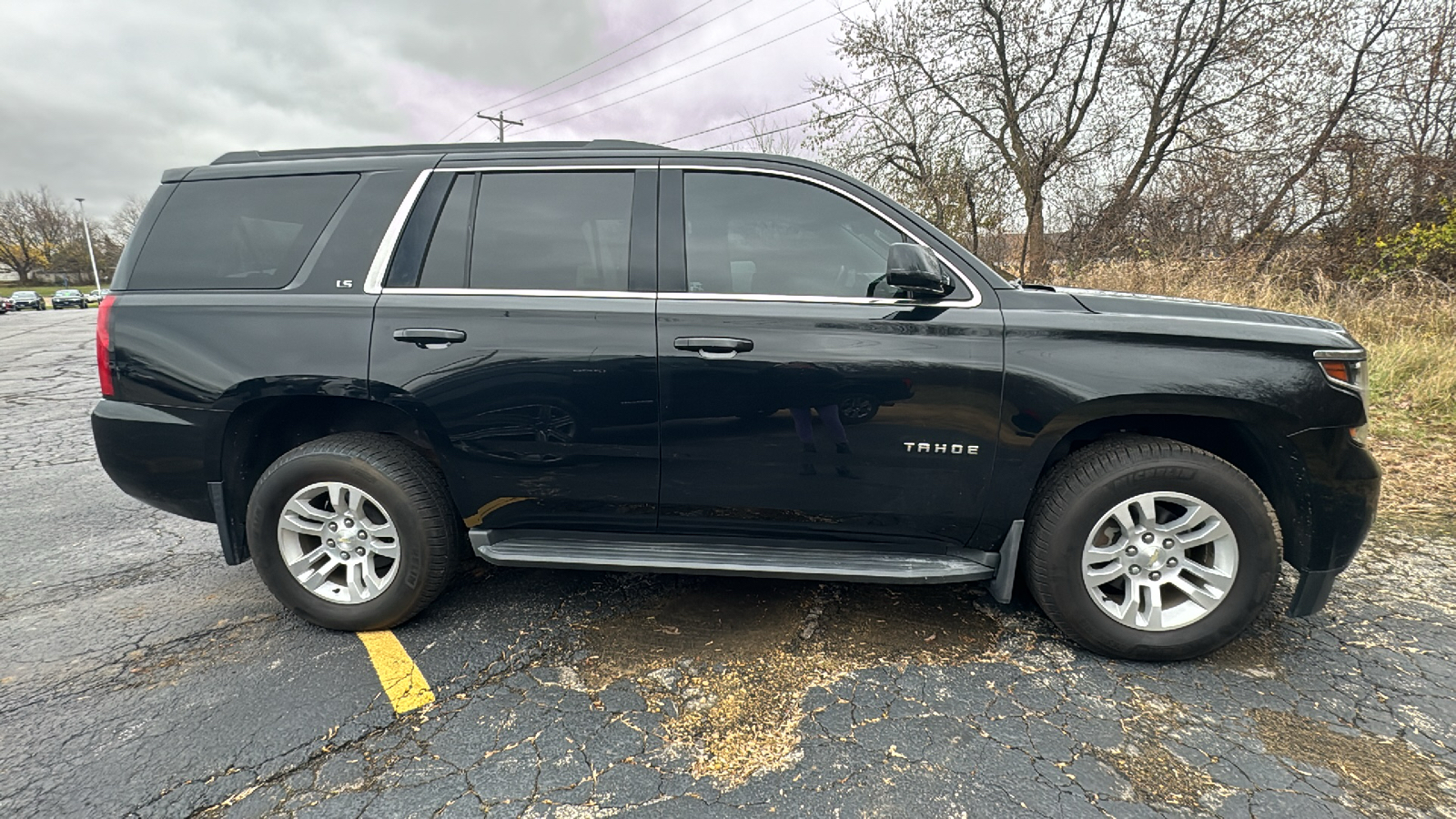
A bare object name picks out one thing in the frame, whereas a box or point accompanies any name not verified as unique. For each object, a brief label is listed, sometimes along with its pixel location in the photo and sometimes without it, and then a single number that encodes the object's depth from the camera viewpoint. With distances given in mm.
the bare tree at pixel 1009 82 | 14008
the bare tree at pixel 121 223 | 69188
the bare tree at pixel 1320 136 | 9727
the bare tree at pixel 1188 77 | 11758
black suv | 2320
